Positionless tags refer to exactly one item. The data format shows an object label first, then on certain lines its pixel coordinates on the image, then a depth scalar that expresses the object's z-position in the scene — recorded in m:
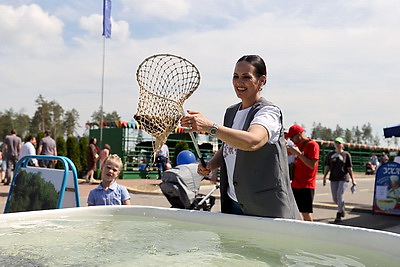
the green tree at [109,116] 85.00
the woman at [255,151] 2.25
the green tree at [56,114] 72.44
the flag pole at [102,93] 20.42
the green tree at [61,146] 20.57
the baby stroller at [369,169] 31.31
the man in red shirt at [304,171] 5.85
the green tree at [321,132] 118.19
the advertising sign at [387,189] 8.82
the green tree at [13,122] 70.35
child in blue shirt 4.30
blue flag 20.09
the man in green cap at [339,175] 8.23
